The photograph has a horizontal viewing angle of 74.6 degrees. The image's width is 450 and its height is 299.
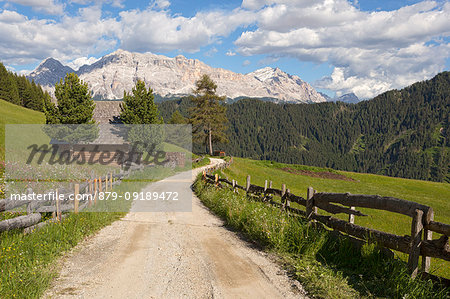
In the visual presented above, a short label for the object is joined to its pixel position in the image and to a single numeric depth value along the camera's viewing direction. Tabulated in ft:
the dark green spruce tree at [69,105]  119.03
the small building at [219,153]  231.93
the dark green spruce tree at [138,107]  143.43
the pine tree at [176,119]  319.06
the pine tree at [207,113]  196.75
